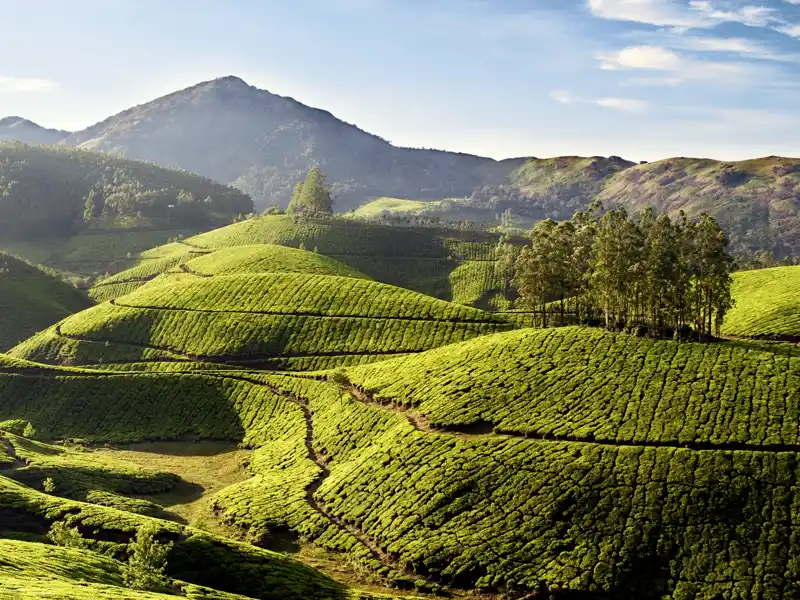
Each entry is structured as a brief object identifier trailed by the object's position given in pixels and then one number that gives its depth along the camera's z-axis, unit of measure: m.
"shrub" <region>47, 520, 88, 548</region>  75.56
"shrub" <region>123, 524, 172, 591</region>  64.81
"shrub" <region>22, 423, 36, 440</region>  122.88
